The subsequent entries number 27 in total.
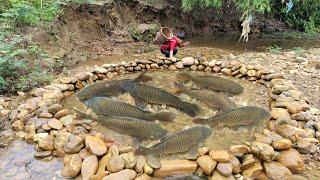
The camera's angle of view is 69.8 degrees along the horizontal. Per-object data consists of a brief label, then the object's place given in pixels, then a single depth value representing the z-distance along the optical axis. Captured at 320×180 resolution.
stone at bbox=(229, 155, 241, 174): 2.90
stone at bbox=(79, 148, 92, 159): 3.00
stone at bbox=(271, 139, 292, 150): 3.10
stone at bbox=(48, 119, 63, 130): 3.38
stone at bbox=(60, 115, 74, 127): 3.46
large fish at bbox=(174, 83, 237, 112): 3.93
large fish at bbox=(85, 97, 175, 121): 3.58
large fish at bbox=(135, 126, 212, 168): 2.90
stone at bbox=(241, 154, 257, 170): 2.93
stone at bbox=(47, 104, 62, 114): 3.63
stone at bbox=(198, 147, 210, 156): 2.95
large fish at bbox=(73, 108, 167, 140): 3.22
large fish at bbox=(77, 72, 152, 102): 4.09
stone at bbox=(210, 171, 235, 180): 2.80
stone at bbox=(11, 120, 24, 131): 3.55
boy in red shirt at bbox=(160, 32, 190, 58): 5.50
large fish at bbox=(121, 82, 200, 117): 3.85
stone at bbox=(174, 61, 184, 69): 5.51
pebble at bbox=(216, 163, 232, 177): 2.81
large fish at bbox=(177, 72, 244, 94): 4.44
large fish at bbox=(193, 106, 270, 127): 3.48
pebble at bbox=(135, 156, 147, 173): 2.81
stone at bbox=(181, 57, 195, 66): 5.51
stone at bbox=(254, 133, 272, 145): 3.14
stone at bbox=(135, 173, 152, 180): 2.75
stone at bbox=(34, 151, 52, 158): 3.12
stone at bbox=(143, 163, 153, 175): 2.80
